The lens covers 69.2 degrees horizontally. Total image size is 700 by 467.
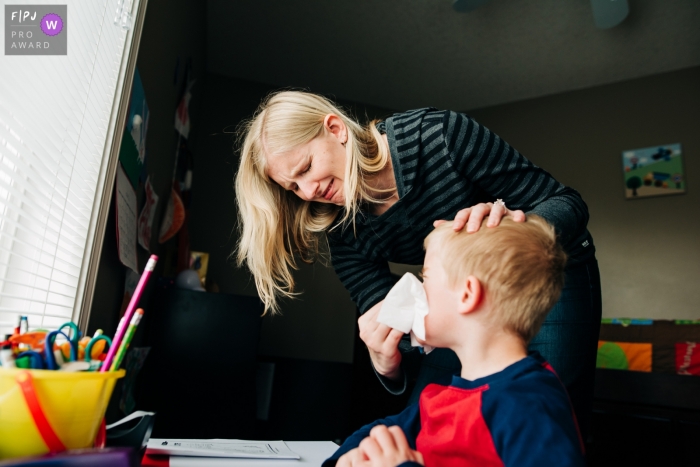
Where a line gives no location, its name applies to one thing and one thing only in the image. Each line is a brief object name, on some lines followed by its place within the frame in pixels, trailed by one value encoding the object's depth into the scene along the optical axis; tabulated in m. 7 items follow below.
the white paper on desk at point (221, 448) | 0.65
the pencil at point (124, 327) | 0.48
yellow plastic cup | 0.41
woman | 0.94
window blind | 0.77
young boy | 0.60
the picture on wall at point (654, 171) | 3.16
